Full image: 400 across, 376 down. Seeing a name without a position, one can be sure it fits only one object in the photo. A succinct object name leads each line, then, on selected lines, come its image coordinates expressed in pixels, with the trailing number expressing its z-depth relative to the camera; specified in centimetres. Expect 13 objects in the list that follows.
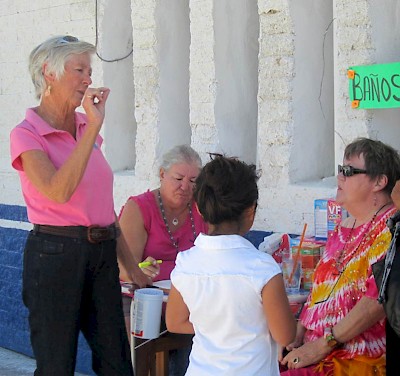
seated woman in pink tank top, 608
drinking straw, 540
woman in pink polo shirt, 474
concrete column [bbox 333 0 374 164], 587
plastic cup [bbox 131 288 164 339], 519
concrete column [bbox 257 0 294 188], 637
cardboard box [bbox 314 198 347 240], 555
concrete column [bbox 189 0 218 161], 682
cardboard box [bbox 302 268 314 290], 546
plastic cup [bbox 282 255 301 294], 540
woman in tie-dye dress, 466
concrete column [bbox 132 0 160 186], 736
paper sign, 563
